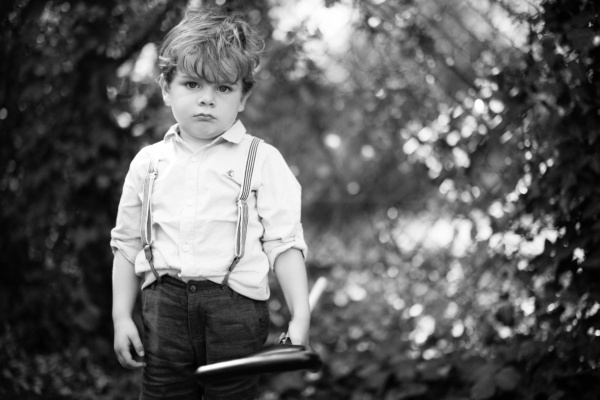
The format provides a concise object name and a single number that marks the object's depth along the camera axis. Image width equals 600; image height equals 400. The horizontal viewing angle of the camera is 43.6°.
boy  2.01
